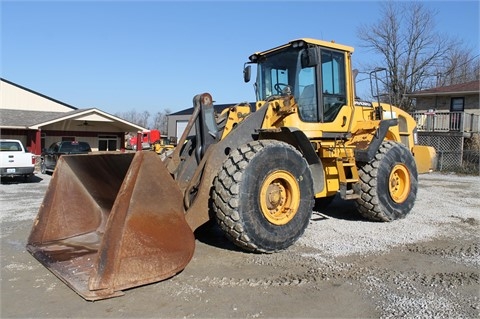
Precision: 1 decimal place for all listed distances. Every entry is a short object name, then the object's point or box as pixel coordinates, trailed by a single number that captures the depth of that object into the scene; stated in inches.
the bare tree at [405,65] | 1349.7
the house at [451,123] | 802.2
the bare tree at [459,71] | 1509.6
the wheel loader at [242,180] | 160.2
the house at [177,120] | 1482.5
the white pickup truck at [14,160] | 571.8
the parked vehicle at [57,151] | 731.2
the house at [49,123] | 950.2
